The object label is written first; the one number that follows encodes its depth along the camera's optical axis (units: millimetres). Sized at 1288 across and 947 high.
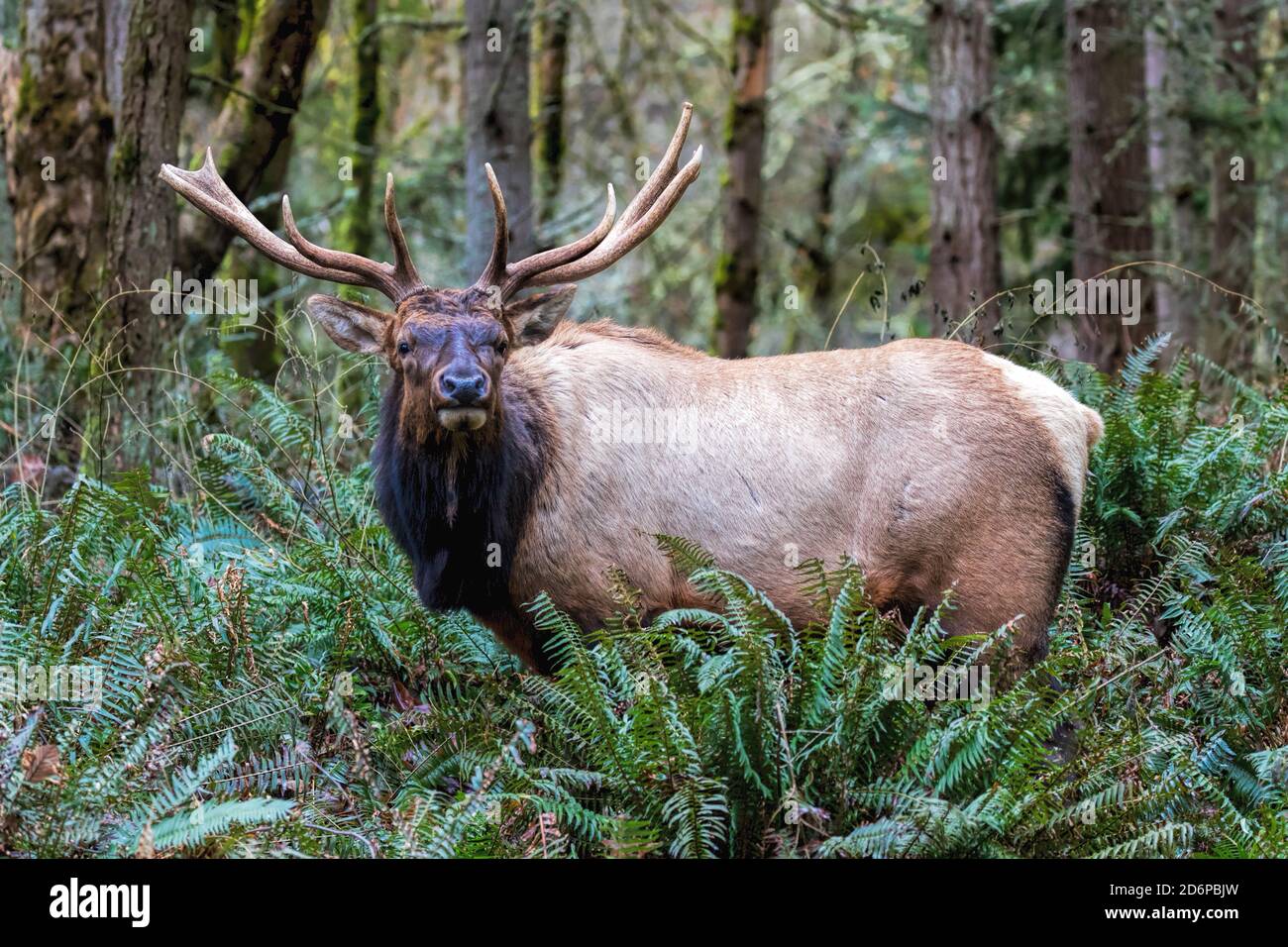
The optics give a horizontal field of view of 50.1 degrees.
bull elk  6223
